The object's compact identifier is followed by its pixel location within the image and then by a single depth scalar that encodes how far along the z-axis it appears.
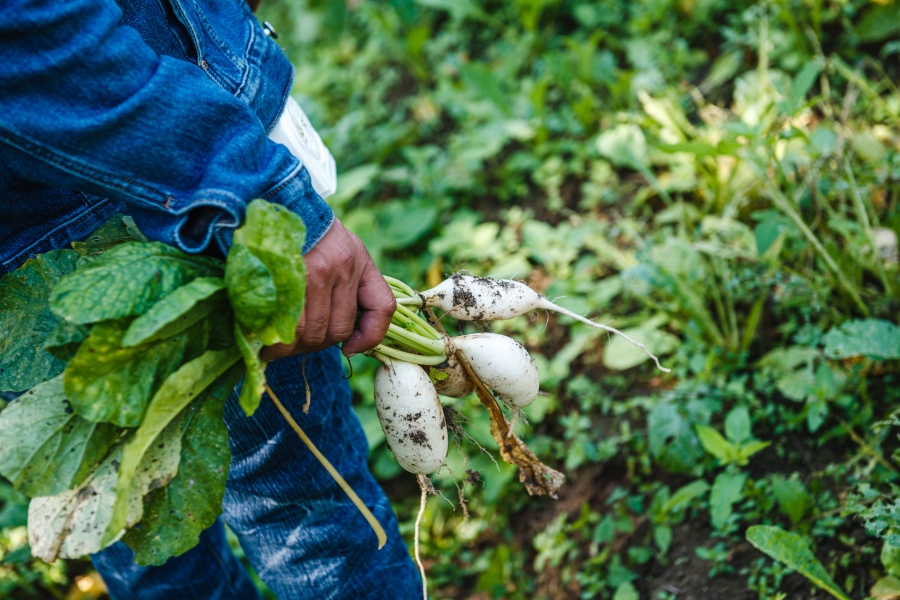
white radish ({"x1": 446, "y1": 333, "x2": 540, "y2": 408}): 0.96
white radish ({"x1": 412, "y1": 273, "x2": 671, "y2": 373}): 0.98
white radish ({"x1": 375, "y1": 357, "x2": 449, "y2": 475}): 0.92
